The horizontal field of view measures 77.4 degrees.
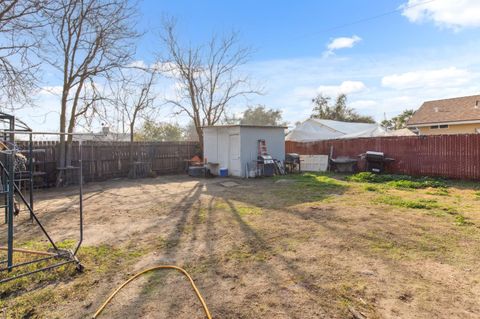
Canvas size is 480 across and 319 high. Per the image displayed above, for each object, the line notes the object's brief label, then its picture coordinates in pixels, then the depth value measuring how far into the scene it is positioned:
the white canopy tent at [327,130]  18.42
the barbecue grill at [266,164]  11.58
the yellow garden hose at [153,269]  2.40
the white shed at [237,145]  11.57
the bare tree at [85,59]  9.60
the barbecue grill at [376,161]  11.59
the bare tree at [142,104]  15.03
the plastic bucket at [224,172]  12.09
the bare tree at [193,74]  16.28
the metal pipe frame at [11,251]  2.78
